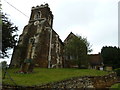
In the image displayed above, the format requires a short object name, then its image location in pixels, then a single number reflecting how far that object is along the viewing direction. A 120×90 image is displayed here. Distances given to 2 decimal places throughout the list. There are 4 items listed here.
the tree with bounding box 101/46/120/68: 24.01
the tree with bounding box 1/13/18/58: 15.15
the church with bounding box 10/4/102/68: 17.29
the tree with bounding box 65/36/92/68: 17.62
